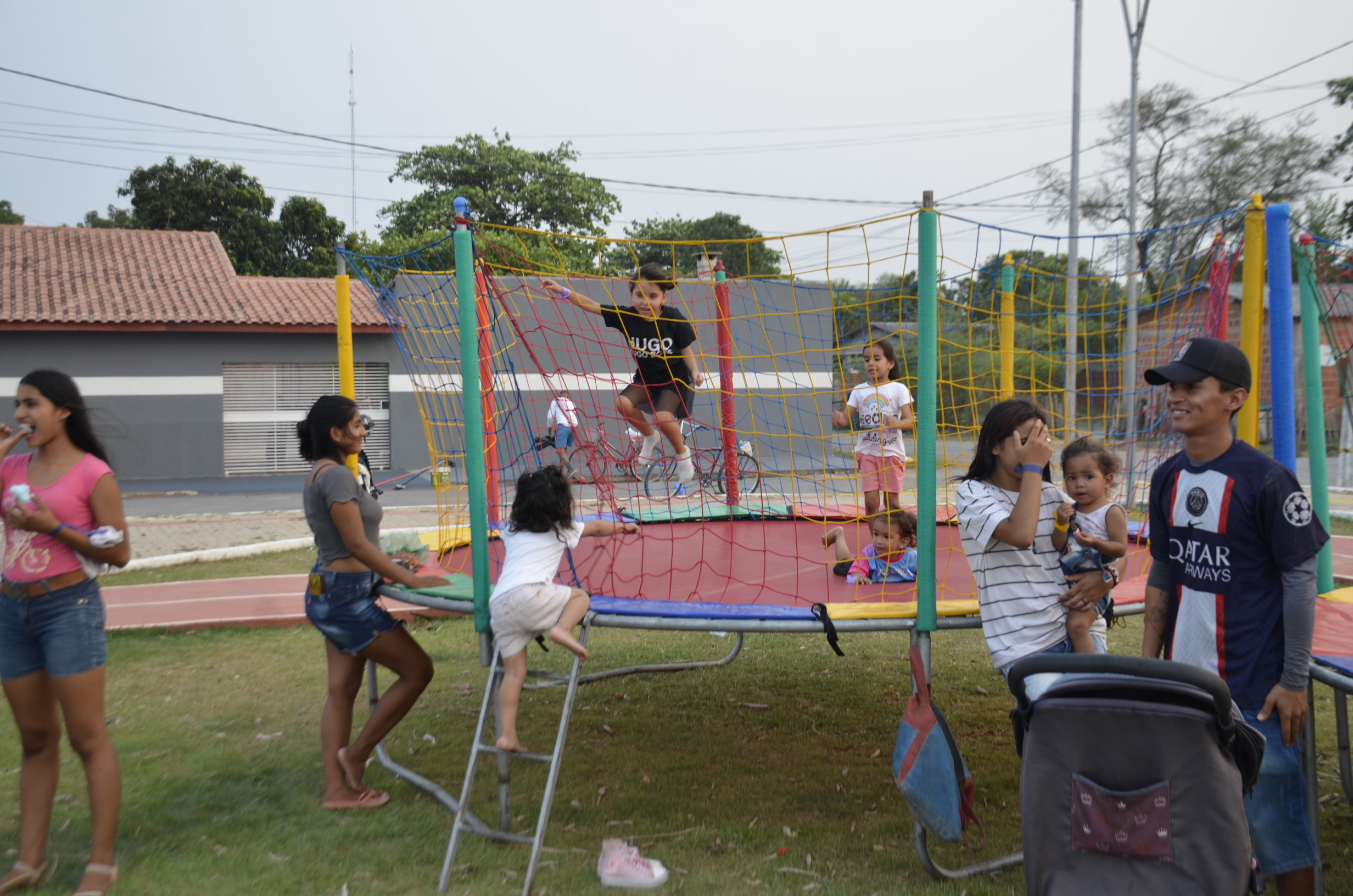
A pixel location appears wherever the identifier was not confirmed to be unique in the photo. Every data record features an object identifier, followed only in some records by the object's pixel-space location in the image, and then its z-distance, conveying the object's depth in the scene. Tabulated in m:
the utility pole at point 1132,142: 17.52
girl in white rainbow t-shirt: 5.53
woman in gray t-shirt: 3.50
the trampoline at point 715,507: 3.18
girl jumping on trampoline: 5.09
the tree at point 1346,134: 22.08
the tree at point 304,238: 31.83
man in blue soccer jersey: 2.29
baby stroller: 1.88
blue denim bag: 2.80
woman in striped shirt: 2.81
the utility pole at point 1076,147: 18.22
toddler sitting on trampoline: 4.52
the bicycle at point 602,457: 4.57
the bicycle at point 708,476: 6.36
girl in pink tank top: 2.82
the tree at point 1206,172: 25.41
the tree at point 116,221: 32.62
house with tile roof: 18.00
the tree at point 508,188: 31.83
